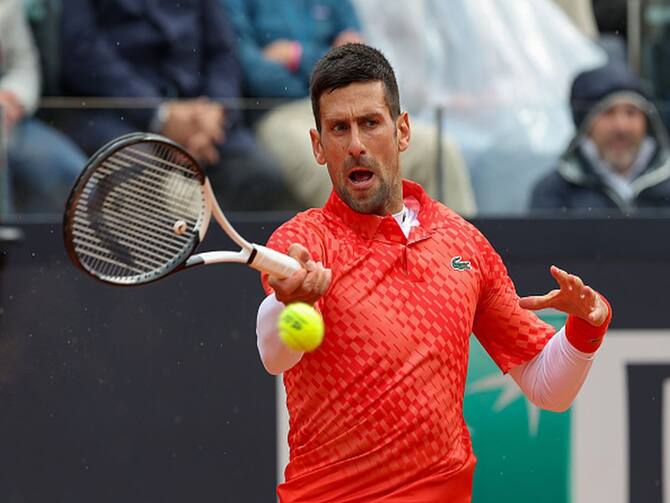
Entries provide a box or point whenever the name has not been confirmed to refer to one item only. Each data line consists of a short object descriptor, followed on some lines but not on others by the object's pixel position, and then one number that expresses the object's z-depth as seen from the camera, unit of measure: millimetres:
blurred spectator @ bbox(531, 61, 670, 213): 12375
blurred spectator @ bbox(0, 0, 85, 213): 11367
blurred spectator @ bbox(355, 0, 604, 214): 12406
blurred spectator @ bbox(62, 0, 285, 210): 11828
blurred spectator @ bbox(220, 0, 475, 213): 11922
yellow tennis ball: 6434
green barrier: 11344
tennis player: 7250
